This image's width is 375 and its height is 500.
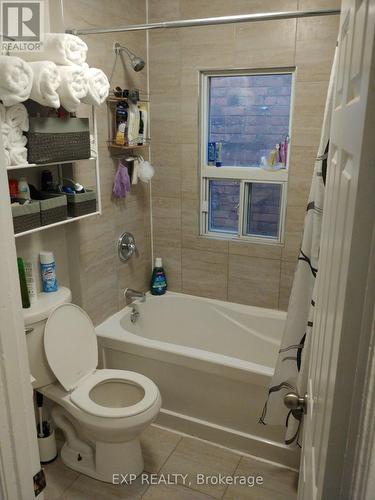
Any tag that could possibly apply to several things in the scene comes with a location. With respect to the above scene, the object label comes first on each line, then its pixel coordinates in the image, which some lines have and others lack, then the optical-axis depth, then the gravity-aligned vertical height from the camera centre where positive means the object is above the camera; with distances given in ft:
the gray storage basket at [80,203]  6.48 -0.94
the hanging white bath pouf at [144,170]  8.80 -0.56
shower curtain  4.66 -2.24
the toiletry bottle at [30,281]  6.25 -2.09
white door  1.65 -0.51
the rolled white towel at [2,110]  5.06 +0.40
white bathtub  7.11 -4.27
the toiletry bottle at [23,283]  6.09 -2.06
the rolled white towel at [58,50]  5.43 +1.23
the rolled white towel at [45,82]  5.18 +0.76
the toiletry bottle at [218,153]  8.95 -0.18
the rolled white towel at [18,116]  5.15 +0.33
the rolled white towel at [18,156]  5.17 -0.16
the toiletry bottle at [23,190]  5.78 -0.66
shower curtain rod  5.36 +1.71
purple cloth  8.24 -0.76
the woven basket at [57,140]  5.47 +0.05
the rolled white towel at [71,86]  5.45 +0.77
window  8.33 -0.11
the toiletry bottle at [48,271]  6.67 -2.06
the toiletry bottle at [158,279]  9.91 -3.22
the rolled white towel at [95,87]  5.85 +0.83
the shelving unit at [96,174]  5.65 -0.52
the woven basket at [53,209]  5.90 -0.96
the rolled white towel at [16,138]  5.18 +0.06
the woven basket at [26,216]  5.50 -1.00
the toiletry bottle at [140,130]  8.33 +0.28
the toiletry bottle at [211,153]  8.99 -0.18
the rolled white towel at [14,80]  4.70 +0.73
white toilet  6.21 -3.98
